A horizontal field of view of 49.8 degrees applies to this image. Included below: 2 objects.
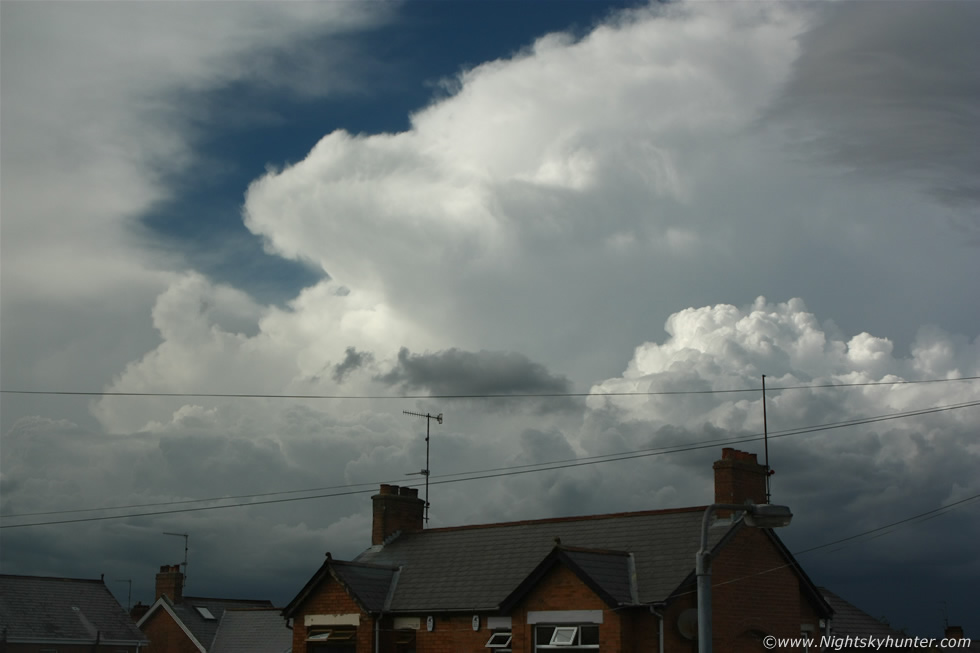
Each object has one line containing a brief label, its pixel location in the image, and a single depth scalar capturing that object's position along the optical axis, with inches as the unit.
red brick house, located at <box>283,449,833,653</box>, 1217.4
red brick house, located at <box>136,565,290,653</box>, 2255.2
